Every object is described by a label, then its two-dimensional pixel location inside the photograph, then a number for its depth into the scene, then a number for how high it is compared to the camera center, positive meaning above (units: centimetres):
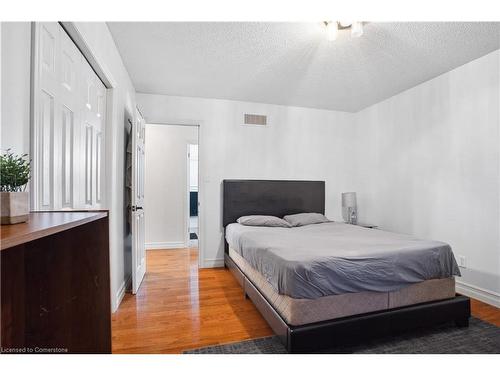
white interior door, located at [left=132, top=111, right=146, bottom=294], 285 -24
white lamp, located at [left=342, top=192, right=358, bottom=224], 419 -32
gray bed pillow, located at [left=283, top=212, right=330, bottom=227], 368 -48
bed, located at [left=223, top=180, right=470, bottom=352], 169 -71
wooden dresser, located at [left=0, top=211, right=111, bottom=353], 93 -42
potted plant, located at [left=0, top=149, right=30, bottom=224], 68 -2
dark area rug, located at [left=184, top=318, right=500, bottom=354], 178 -110
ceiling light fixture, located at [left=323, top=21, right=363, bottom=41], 205 +127
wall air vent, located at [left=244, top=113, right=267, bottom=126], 410 +102
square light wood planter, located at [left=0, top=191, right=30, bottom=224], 68 -7
